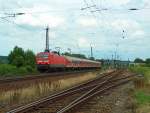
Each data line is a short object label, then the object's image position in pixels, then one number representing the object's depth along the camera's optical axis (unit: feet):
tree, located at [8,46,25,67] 242.58
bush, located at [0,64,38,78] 180.73
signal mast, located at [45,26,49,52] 219.63
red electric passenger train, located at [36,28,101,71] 201.36
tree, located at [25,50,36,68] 248.87
